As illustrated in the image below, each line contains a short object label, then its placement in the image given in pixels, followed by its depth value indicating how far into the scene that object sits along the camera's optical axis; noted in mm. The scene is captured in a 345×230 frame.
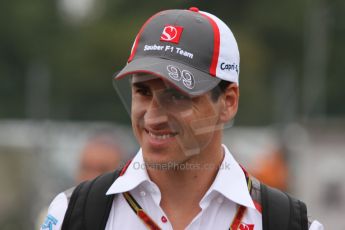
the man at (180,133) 8276
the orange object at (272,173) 17672
